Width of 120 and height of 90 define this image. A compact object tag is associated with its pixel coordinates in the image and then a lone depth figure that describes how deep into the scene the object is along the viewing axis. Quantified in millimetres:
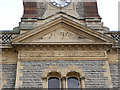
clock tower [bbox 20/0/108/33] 17078
